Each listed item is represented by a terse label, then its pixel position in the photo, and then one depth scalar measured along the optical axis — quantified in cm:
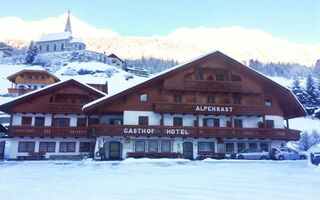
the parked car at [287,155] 2760
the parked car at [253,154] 2827
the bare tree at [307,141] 3859
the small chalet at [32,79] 6769
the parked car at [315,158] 1828
